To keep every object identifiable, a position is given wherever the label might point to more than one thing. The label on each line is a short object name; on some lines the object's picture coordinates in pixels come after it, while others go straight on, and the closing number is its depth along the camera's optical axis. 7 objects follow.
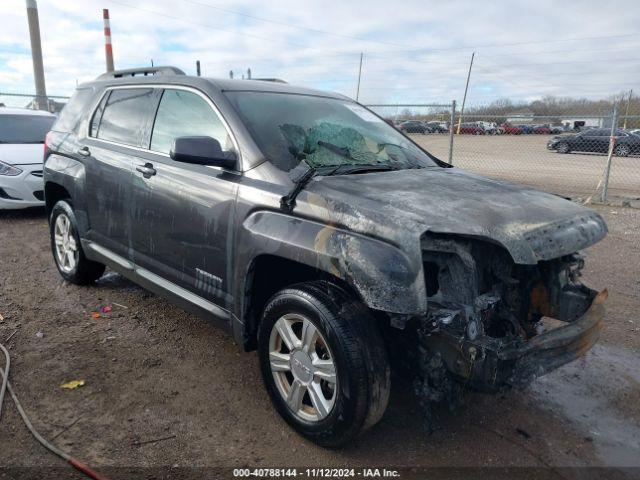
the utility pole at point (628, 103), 25.52
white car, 7.70
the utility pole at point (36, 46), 17.59
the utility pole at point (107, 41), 19.48
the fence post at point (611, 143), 9.68
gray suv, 2.41
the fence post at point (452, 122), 10.77
